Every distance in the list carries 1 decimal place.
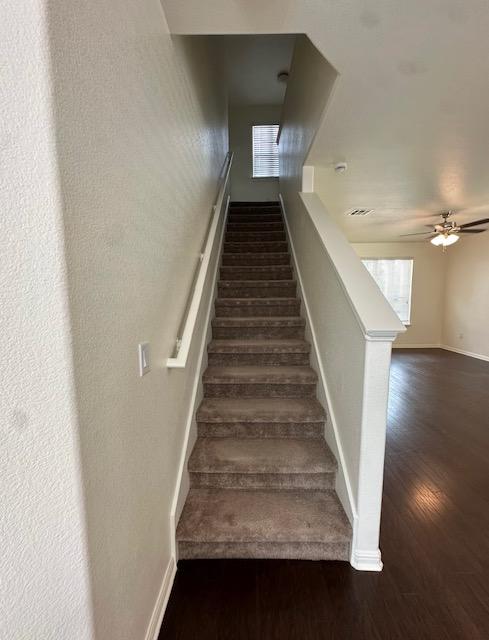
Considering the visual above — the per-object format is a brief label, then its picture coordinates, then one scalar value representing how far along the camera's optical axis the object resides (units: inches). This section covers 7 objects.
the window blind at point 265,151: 228.4
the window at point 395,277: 271.4
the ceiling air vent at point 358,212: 176.4
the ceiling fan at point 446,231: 170.1
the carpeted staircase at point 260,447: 57.1
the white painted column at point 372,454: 51.9
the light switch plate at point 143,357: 40.2
